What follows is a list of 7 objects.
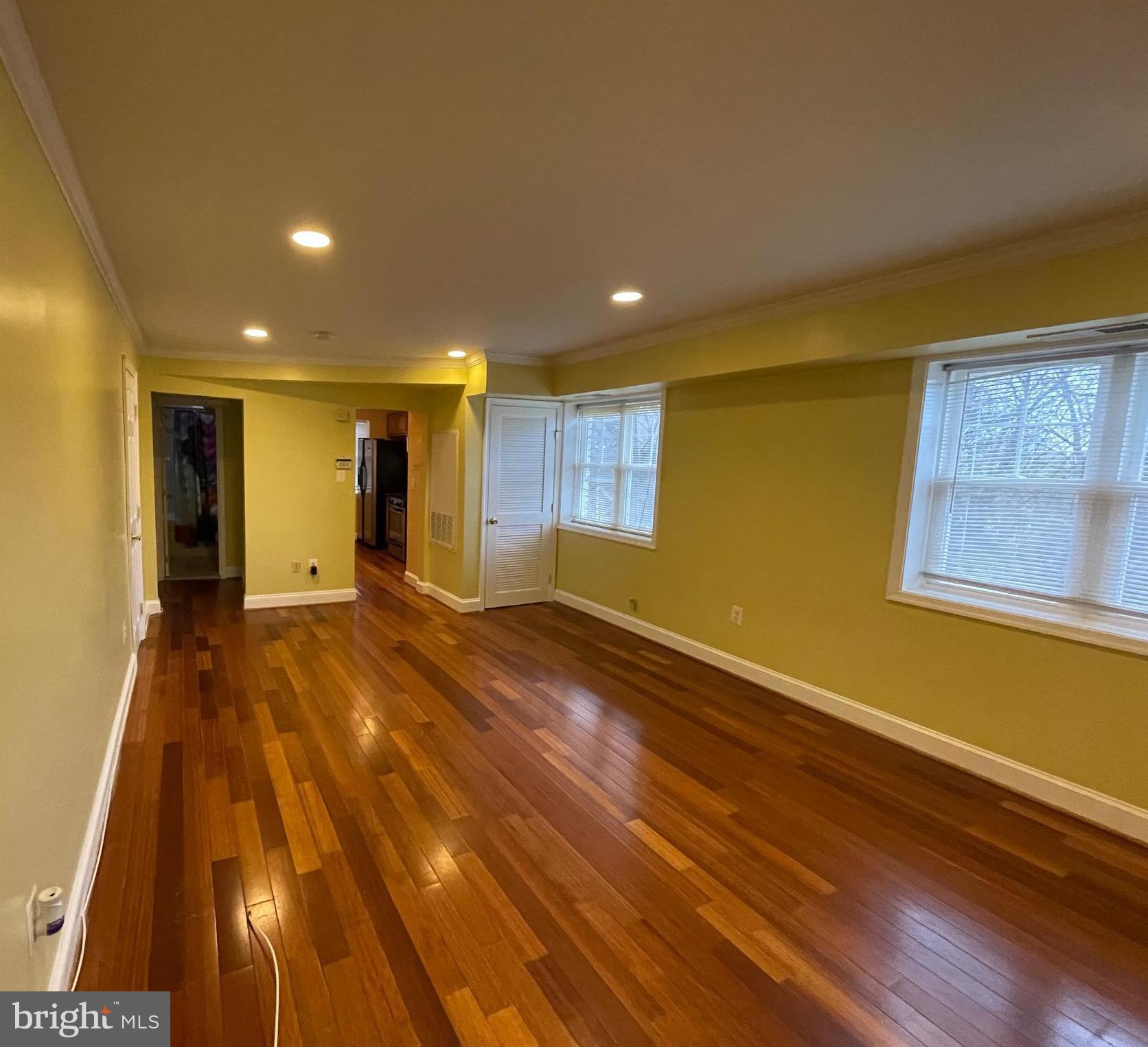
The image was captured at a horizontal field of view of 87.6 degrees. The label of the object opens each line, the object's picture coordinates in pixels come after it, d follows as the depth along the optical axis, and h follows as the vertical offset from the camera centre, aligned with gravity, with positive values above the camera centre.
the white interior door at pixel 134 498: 3.88 -0.39
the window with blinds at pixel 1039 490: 2.54 +0.00
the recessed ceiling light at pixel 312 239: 2.33 +0.84
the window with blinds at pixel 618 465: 5.04 +0.02
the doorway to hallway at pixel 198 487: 6.32 -0.46
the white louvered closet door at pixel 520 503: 5.52 -0.39
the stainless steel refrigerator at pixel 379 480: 8.41 -0.36
